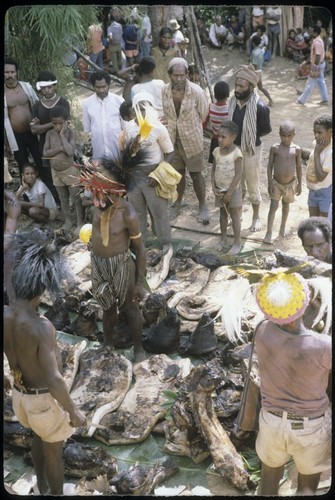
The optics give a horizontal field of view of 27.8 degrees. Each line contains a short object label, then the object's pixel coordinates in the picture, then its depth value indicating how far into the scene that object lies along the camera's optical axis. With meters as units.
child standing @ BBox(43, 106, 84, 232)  7.23
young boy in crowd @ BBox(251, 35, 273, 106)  14.23
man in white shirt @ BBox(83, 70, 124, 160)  7.24
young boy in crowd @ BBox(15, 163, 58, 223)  7.67
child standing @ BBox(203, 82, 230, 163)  7.46
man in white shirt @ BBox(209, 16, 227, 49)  16.64
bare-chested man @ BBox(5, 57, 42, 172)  7.59
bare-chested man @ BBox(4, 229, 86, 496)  3.60
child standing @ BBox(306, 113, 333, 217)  6.10
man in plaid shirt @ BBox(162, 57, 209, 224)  7.07
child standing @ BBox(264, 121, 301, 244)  6.61
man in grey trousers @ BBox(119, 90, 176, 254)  6.64
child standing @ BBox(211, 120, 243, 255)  6.64
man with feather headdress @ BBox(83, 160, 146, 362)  4.97
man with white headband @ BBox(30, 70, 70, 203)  7.41
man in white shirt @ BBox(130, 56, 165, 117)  7.61
